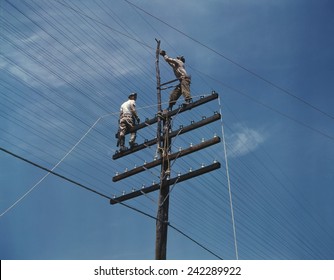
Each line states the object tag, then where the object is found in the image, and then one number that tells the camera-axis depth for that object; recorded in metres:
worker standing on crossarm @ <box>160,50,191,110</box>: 13.05
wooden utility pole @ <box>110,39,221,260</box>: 10.77
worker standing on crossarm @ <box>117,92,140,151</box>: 13.03
